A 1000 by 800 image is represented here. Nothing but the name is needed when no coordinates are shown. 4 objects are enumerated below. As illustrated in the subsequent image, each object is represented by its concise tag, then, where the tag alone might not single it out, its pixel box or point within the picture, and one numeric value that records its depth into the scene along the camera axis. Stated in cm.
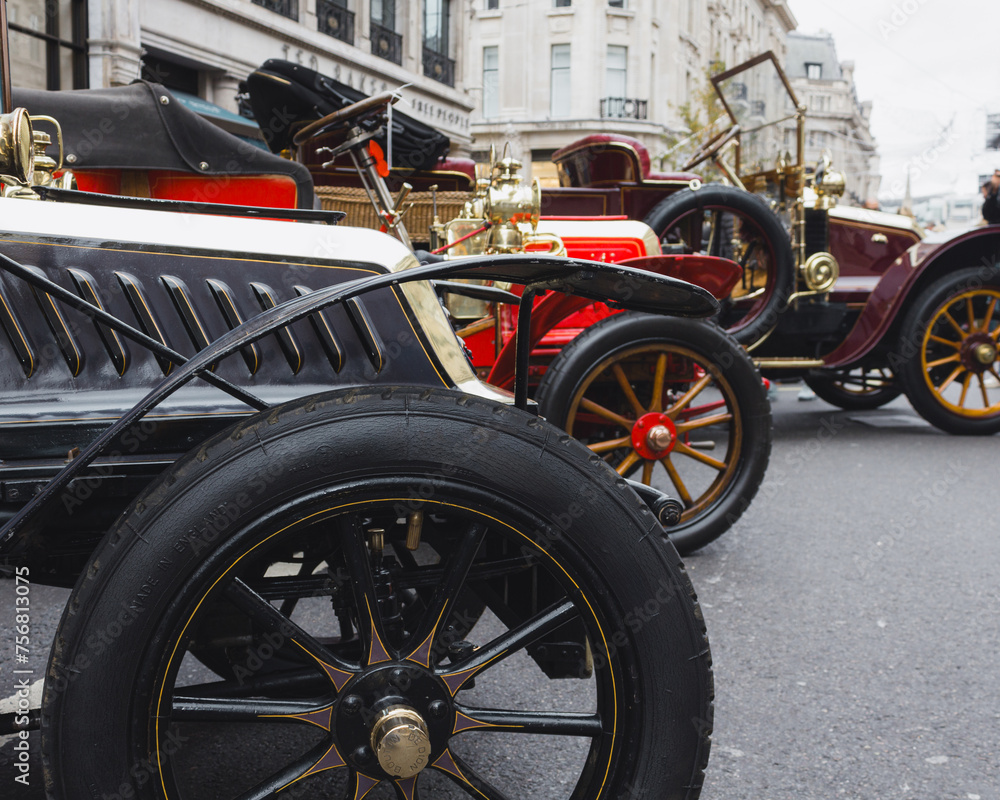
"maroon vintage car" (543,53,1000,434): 554
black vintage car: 109
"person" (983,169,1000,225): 738
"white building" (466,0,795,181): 2942
